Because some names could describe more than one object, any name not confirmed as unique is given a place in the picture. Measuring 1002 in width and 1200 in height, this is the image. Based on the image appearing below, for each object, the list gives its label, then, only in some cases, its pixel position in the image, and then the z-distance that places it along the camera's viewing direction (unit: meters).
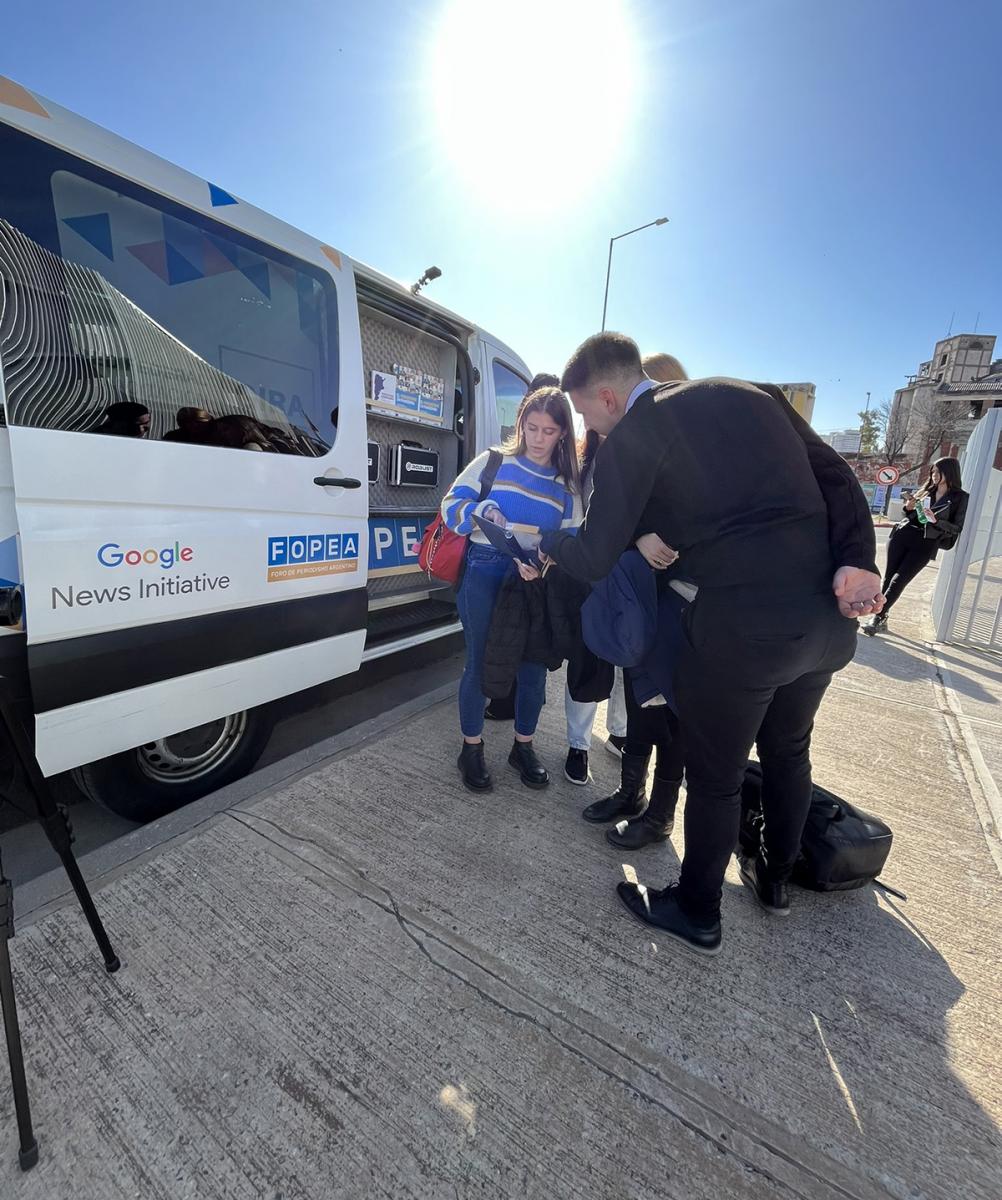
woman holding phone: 5.33
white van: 1.65
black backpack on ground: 2.02
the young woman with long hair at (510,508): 2.43
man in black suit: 1.54
